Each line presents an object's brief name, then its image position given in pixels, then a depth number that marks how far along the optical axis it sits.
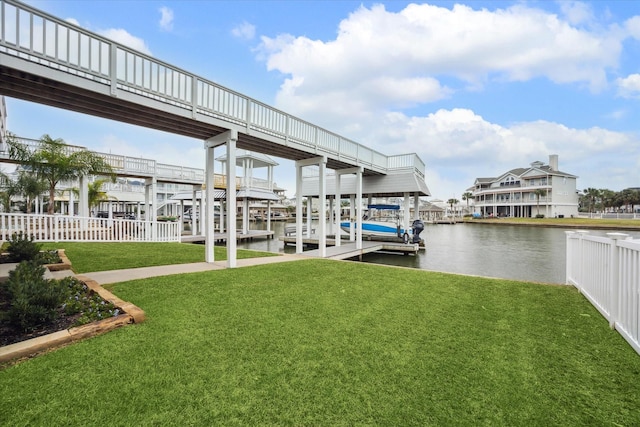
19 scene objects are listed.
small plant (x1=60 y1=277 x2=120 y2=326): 3.00
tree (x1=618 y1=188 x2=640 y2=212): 56.16
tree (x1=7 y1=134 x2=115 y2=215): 11.04
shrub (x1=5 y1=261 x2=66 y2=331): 2.65
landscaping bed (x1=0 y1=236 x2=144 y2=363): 2.53
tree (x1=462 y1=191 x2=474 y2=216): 67.94
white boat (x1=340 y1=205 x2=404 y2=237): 16.94
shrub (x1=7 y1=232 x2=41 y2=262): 5.38
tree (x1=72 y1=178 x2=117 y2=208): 17.94
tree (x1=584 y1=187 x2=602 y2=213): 59.59
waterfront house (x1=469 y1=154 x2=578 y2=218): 45.41
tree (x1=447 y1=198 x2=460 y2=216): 74.71
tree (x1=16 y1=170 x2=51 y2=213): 14.55
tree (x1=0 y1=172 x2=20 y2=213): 14.93
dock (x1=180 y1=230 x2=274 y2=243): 17.89
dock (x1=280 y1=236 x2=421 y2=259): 12.01
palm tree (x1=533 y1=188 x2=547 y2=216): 45.67
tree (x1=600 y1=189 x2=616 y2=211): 58.91
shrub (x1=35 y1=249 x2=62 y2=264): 5.35
